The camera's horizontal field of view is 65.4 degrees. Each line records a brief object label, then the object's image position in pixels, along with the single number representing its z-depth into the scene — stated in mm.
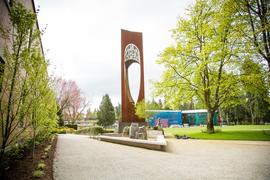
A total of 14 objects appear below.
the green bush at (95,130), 24556
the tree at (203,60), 15398
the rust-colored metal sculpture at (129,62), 28750
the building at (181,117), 52028
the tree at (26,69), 4861
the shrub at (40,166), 5424
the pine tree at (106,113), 52750
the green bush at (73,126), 37988
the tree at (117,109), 91850
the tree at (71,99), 32031
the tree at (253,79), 14008
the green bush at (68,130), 33375
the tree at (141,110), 29647
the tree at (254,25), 12742
